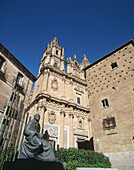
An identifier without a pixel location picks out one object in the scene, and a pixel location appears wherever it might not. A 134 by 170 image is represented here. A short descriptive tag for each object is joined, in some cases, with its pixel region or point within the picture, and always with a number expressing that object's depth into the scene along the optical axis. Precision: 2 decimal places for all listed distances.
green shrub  9.33
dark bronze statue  4.34
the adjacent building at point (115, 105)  9.34
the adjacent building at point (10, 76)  13.33
